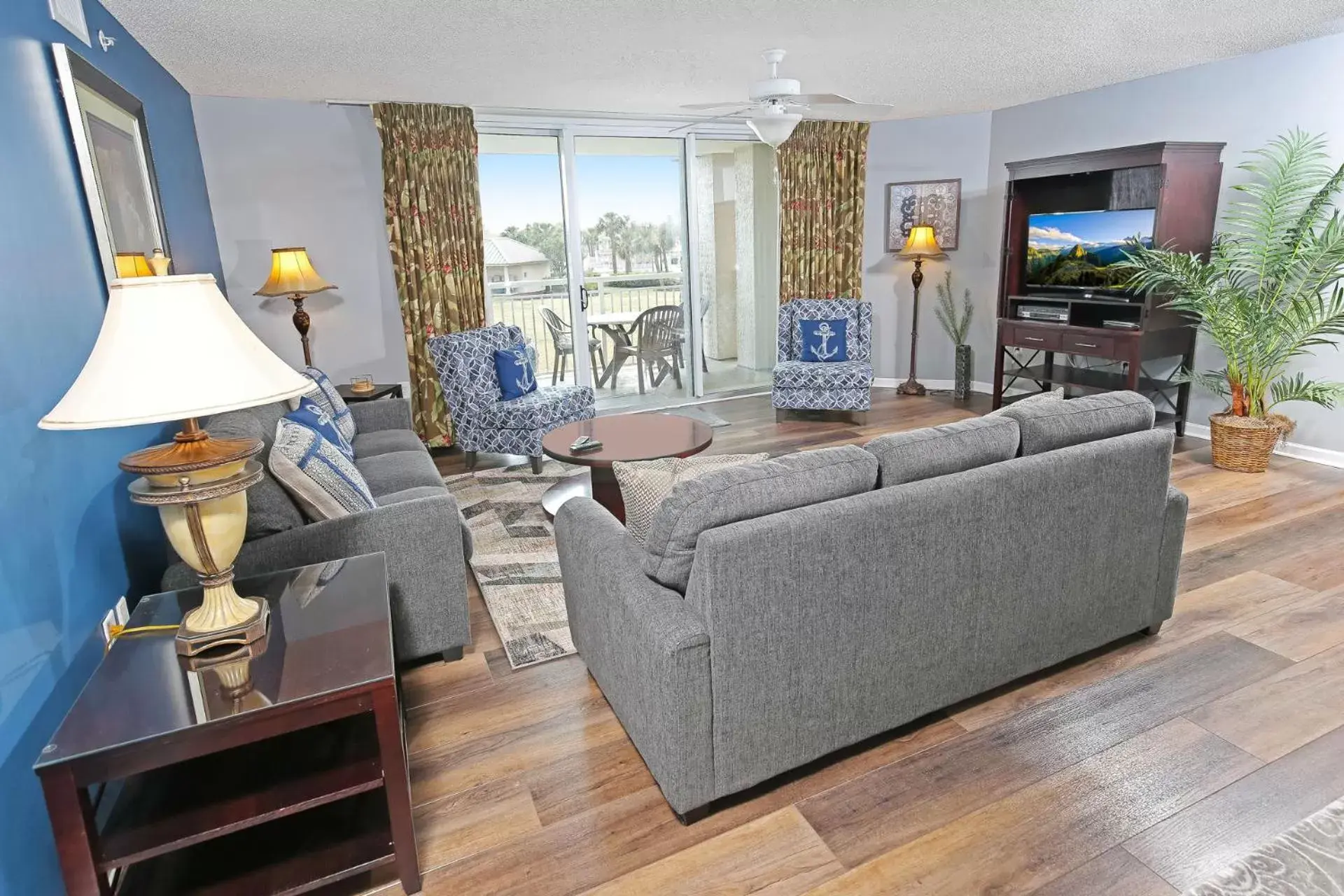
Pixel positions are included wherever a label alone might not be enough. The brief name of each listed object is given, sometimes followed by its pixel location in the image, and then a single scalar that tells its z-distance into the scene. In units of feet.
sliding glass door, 18.83
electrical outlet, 6.19
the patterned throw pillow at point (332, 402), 12.21
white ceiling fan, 10.73
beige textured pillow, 6.89
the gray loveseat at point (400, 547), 7.57
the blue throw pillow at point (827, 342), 19.65
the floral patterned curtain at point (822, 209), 21.02
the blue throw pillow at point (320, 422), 9.22
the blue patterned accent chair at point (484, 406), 15.43
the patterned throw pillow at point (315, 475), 7.66
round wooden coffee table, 11.46
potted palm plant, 13.57
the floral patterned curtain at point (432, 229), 16.48
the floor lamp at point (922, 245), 20.65
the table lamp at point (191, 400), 4.62
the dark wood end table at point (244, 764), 4.51
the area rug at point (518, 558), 9.16
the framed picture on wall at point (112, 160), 7.46
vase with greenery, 20.92
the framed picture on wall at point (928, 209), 21.29
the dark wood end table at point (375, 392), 15.07
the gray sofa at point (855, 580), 5.76
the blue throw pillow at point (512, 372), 16.07
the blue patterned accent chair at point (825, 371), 18.63
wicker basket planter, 13.82
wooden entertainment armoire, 15.29
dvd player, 17.70
